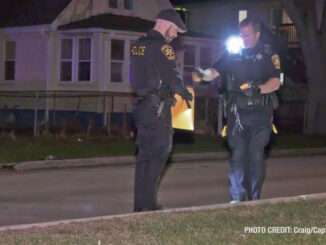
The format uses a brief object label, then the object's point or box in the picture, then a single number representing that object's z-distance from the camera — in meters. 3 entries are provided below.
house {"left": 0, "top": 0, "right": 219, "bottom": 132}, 51.53
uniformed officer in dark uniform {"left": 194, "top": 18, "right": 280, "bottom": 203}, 15.53
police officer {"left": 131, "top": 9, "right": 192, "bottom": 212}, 14.09
